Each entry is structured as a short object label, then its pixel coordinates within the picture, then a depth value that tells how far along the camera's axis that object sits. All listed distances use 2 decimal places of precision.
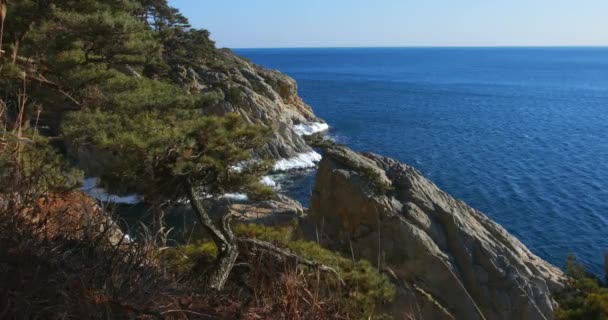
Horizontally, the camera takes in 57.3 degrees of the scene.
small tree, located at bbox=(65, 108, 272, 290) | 10.04
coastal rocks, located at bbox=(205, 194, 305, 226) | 21.17
